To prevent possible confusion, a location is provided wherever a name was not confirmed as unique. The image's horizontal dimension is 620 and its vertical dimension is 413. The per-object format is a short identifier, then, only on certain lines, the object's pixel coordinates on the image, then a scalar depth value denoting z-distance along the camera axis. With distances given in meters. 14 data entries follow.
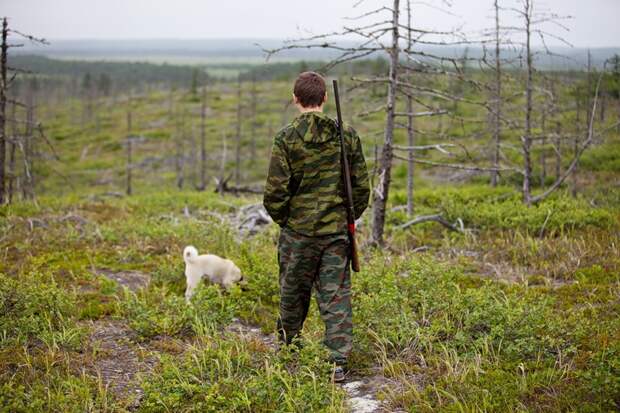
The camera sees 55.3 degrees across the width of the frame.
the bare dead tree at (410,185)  13.25
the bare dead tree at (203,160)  33.92
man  4.89
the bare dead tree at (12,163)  12.72
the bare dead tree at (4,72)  12.54
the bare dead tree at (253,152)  42.75
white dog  7.74
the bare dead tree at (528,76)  12.03
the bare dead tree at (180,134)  41.57
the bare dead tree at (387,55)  8.70
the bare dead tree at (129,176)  30.87
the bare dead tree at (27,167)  11.96
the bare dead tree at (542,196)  10.38
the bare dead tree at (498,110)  12.14
